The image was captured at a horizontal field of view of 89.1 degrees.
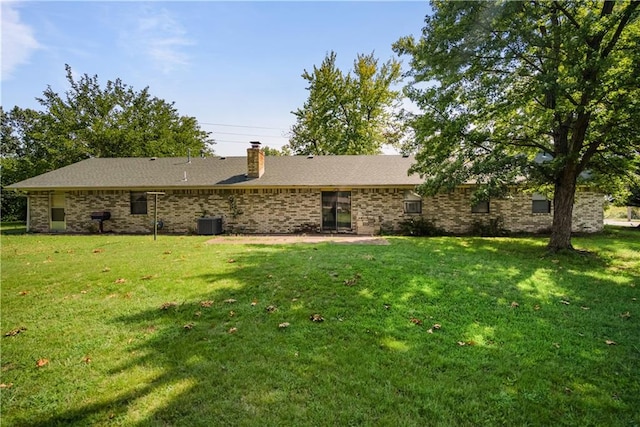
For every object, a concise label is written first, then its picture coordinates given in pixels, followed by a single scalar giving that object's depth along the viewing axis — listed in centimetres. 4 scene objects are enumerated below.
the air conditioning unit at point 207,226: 1465
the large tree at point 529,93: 847
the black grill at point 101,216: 1555
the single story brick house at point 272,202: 1491
